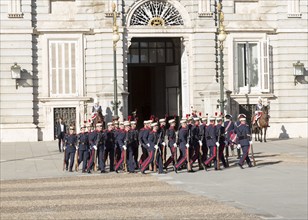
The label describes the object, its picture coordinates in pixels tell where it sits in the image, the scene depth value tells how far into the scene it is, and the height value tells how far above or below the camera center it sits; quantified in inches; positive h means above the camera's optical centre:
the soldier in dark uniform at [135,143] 1043.3 -66.1
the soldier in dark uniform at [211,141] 1037.2 -64.5
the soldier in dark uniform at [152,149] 1011.9 -72.2
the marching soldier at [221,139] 1048.2 -62.3
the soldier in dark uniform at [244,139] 1033.2 -63.0
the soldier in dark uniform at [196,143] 1042.7 -67.0
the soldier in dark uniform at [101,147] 1032.8 -70.5
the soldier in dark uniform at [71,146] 1053.2 -69.8
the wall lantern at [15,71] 1558.8 +47.2
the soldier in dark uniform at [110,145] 1047.0 -68.8
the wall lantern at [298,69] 1641.2 +47.7
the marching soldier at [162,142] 1025.7 -63.9
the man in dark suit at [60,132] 1325.0 -64.1
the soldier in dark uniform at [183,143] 1020.5 -65.6
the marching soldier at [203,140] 1055.0 -64.0
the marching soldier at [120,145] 1033.5 -68.4
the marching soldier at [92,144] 1036.2 -66.5
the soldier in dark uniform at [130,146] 1024.9 -69.6
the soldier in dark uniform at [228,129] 1088.2 -52.2
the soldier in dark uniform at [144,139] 1024.2 -59.7
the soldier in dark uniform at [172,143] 1026.7 -65.4
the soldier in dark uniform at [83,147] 1040.8 -71.4
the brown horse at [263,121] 1493.1 -55.2
